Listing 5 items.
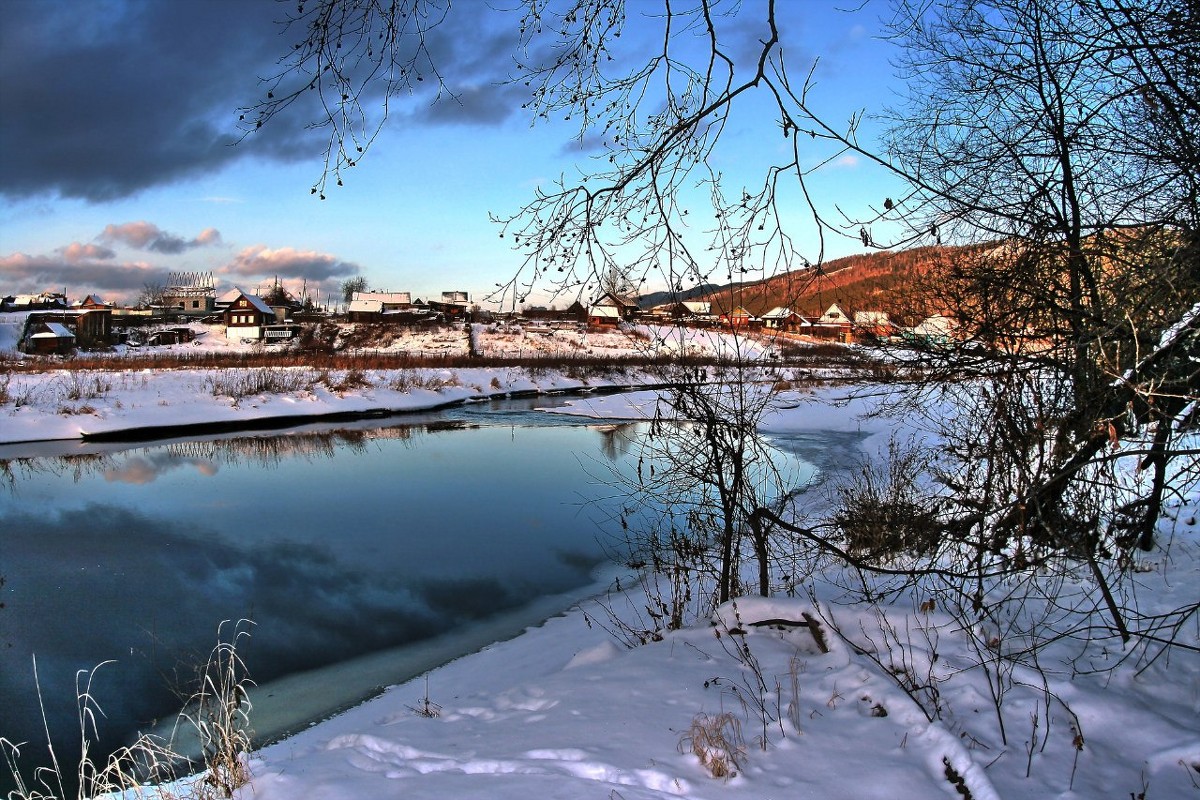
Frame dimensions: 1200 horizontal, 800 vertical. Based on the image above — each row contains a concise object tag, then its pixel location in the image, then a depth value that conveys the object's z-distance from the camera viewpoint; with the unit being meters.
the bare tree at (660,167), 3.46
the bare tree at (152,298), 110.40
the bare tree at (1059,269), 3.95
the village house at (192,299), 97.26
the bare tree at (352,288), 121.76
